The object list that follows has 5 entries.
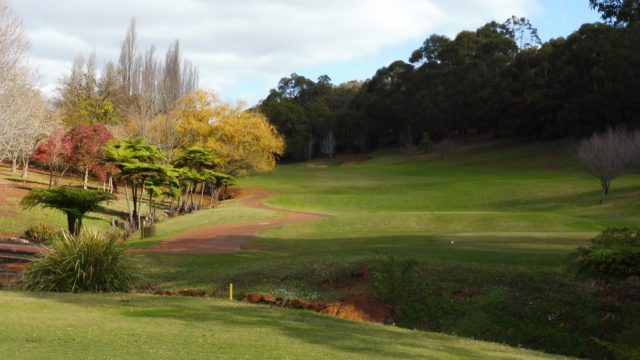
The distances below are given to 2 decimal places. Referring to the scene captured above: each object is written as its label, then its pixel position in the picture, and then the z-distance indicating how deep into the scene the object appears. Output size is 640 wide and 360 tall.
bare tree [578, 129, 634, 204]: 40.88
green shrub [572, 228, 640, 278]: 11.29
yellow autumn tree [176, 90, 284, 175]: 56.09
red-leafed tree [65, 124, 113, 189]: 44.47
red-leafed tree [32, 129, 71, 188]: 43.59
